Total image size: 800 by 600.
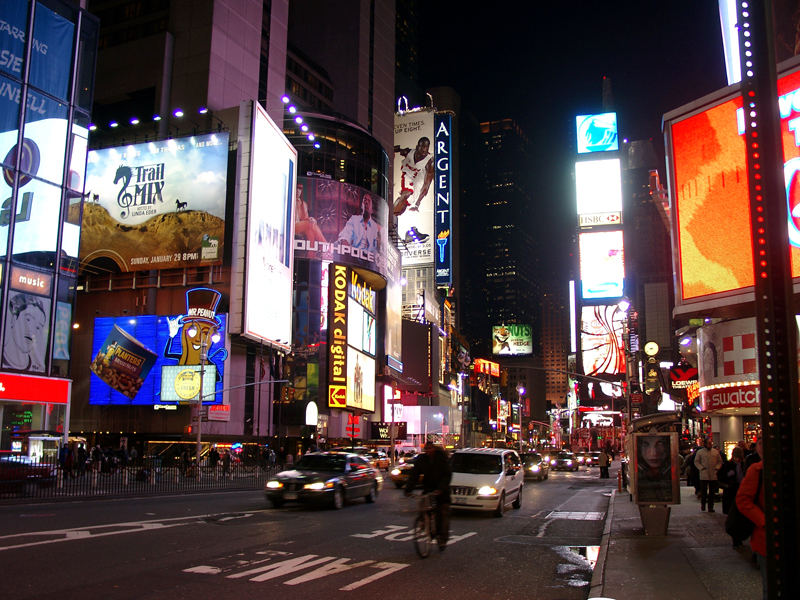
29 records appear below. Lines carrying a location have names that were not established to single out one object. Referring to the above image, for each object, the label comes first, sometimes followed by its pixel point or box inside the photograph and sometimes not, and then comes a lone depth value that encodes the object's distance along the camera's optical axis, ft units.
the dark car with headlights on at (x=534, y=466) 131.34
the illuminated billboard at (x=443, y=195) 335.06
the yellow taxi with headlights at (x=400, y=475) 107.24
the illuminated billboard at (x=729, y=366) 70.90
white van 59.93
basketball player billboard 338.13
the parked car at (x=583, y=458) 225.35
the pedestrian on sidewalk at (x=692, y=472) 76.89
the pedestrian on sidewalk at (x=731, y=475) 42.45
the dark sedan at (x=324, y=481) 65.16
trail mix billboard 190.60
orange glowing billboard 51.06
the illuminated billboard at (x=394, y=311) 283.79
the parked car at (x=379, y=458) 134.79
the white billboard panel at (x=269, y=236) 188.55
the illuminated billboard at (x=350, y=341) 232.12
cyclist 39.45
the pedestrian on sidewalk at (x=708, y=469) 61.62
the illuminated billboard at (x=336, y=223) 241.35
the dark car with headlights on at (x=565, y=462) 187.73
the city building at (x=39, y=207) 111.24
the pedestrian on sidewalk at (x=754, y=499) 18.60
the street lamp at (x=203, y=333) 177.58
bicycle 37.96
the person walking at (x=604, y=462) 140.67
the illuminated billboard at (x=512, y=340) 588.50
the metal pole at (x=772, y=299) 9.61
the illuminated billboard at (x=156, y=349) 185.68
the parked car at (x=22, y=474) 75.31
